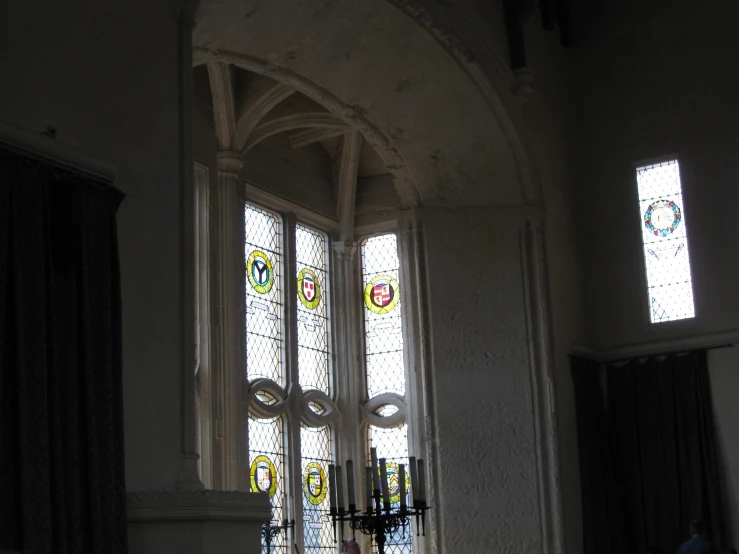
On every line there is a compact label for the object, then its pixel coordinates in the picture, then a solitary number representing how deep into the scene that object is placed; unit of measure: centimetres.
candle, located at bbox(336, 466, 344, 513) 730
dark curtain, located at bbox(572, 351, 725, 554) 1089
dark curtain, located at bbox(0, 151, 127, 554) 483
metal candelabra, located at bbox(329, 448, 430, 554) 700
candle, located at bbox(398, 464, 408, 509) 713
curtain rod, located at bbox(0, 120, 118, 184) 512
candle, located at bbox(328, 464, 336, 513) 725
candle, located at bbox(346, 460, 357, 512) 701
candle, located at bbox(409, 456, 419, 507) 731
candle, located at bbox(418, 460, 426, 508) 726
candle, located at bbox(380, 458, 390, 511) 709
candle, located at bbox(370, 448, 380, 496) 719
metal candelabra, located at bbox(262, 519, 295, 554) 1034
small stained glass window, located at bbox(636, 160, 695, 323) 1160
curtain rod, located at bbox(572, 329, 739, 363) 1111
